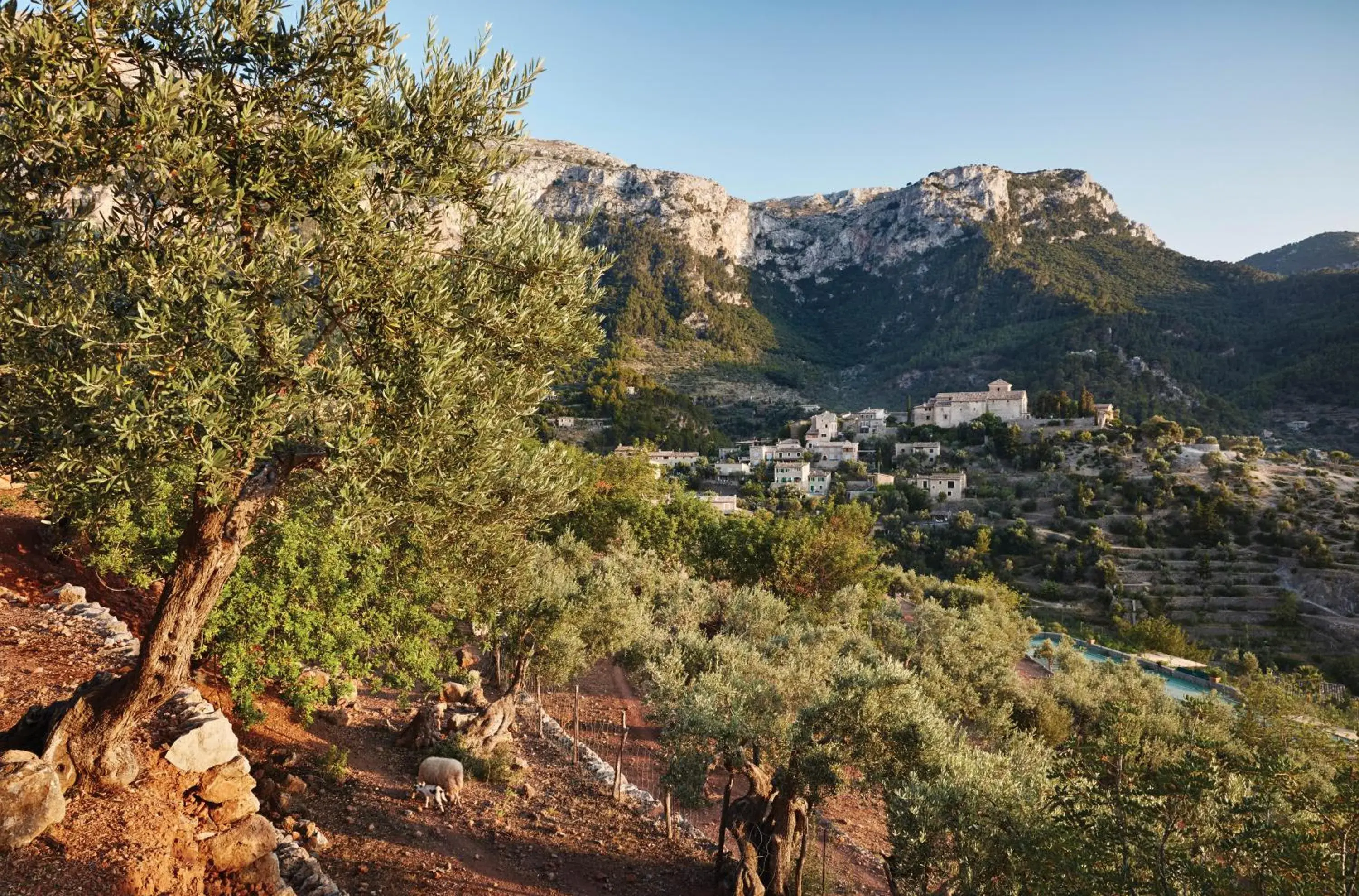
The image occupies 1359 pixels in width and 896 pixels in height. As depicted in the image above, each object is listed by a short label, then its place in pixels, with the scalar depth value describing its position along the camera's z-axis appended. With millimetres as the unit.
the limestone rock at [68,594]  12938
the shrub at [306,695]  11859
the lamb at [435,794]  13031
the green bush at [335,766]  12477
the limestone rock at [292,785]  11406
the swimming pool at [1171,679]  39781
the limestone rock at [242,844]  7777
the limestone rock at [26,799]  6363
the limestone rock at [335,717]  15500
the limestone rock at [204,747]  8305
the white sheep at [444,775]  13703
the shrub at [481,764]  15039
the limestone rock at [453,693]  18547
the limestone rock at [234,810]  8180
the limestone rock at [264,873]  7883
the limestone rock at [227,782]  8281
